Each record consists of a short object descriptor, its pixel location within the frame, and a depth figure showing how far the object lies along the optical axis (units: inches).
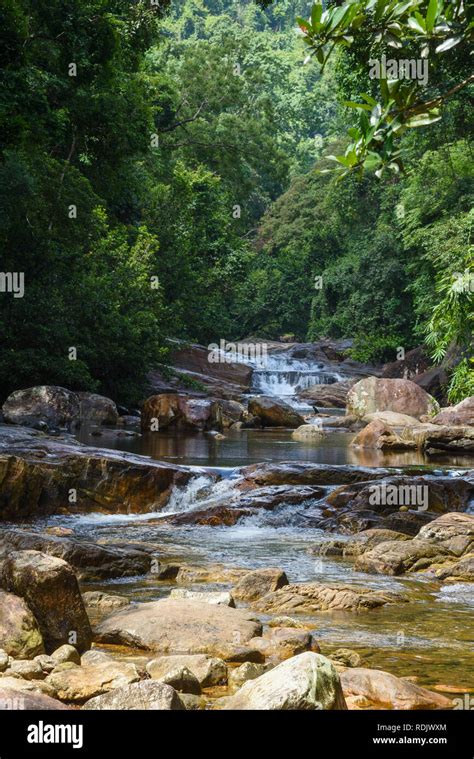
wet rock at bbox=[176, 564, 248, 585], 348.8
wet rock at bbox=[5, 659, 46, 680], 207.2
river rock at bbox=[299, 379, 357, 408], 1306.6
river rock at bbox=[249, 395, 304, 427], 1032.8
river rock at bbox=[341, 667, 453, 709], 200.5
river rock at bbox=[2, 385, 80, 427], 853.7
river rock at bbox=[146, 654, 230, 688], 214.4
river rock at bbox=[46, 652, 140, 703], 197.0
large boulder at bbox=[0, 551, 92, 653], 240.7
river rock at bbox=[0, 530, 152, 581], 335.3
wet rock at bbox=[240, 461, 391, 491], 570.6
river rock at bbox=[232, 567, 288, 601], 321.1
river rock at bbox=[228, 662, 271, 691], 215.9
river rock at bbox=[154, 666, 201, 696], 201.0
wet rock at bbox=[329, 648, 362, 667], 233.8
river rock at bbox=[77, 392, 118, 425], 925.8
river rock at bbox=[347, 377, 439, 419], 1082.7
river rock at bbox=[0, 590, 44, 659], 223.0
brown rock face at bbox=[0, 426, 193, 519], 492.4
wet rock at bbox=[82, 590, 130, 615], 291.8
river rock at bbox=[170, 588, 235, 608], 291.1
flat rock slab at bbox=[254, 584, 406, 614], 303.4
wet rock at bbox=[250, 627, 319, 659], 242.4
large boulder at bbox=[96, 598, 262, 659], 245.6
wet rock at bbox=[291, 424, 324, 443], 914.7
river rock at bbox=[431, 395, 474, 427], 887.1
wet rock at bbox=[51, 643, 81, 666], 221.1
